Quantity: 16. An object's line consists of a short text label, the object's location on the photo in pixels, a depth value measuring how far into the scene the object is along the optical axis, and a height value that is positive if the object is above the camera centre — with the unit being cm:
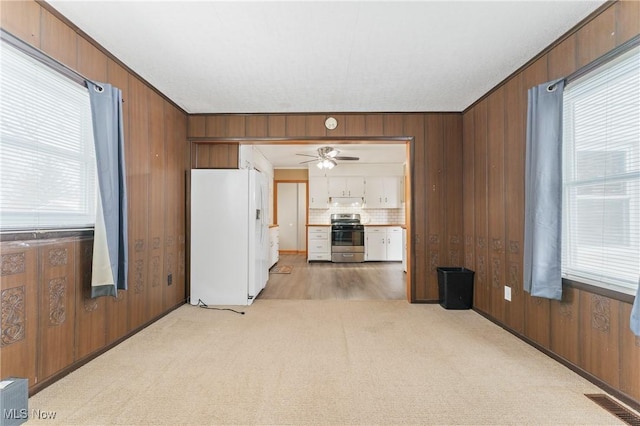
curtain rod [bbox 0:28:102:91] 170 +99
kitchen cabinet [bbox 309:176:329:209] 777 +61
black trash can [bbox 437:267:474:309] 366 -94
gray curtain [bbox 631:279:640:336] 155 -54
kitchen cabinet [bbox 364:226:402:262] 741 -71
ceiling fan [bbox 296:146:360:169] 580 +113
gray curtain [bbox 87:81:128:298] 223 +14
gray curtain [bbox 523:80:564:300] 222 +16
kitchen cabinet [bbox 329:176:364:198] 772 +72
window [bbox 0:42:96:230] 171 +42
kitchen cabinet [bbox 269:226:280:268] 628 -70
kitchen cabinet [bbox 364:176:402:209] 767 +56
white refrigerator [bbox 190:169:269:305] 387 -31
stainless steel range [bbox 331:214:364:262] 730 -70
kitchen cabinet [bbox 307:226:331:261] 746 -79
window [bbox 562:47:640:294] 178 +25
